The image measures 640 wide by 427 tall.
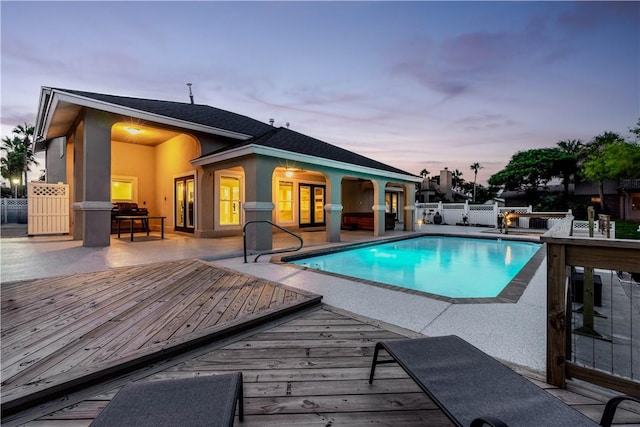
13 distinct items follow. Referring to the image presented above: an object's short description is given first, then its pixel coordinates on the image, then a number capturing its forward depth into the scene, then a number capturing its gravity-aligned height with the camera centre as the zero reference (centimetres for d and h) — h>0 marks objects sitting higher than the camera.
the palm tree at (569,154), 2720 +515
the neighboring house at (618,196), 2475 +126
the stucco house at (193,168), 738 +140
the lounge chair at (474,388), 118 -90
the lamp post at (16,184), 2828 +229
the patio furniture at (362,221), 1411 -67
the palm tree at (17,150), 2833 +576
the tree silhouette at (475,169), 4444 +648
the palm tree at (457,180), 4458 +460
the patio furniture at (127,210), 1045 -13
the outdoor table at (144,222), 874 -62
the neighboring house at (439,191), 2819 +188
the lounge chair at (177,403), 115 -90
